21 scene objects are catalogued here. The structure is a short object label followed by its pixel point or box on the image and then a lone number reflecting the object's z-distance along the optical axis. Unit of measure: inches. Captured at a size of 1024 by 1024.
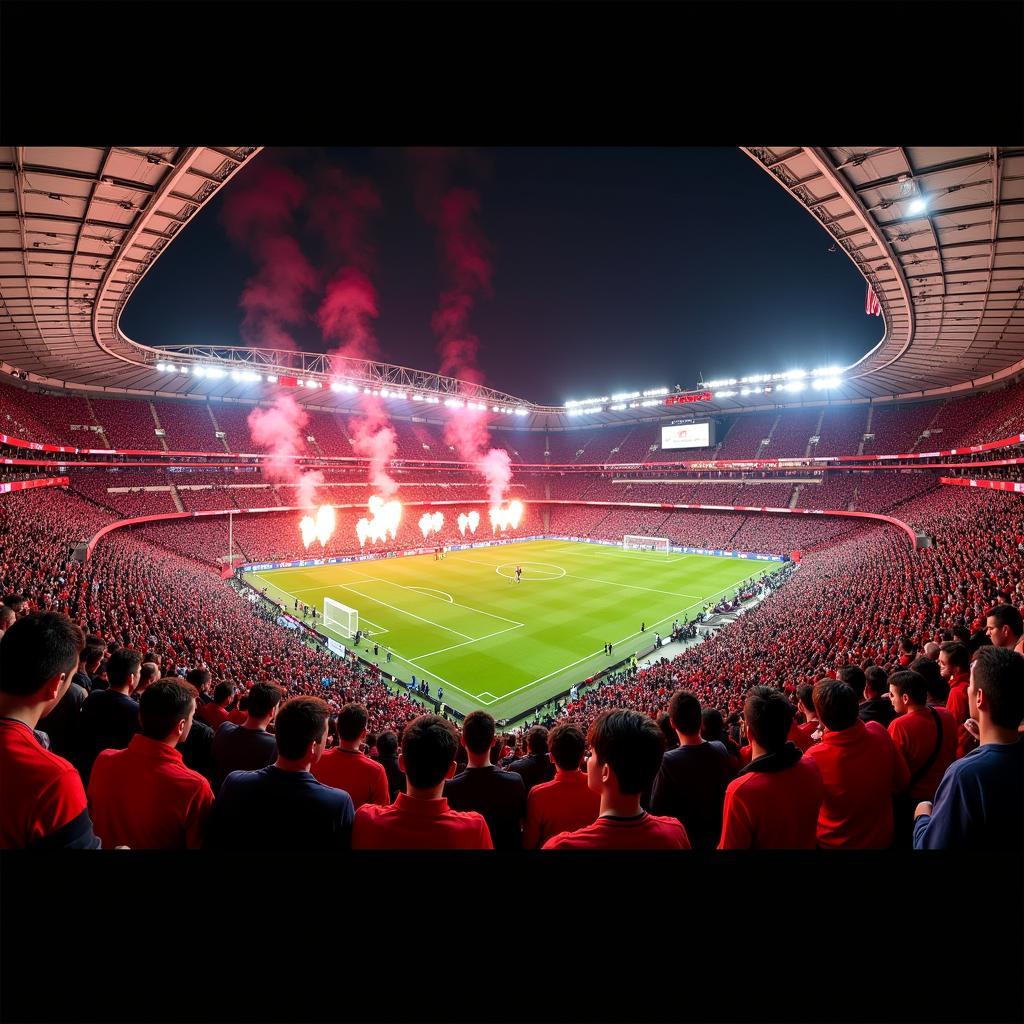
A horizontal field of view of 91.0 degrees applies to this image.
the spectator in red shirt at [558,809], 137.6
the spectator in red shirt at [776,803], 106.1
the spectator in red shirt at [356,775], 149.2
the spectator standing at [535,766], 204.4
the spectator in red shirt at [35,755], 87.4
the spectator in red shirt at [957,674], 205.6
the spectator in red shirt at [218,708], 277.3
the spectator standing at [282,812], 99.3
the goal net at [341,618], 1037.8
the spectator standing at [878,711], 209.3
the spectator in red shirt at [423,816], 94.3
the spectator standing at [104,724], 179.8
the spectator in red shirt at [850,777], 127.7
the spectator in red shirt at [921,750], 158.7
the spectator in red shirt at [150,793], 113.0
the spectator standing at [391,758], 223.9
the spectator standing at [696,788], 143.5
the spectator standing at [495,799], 143.2
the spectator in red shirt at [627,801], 87.5
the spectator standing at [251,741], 175.0
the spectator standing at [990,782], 95.9
